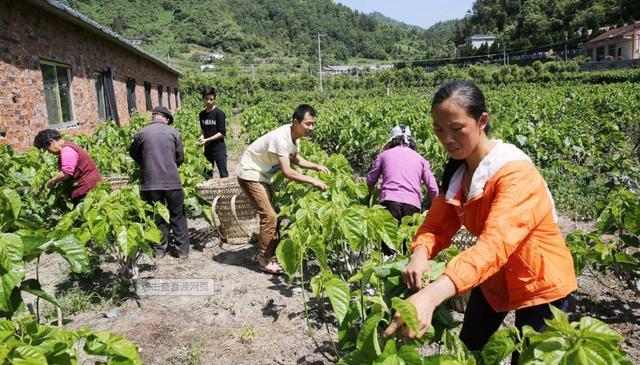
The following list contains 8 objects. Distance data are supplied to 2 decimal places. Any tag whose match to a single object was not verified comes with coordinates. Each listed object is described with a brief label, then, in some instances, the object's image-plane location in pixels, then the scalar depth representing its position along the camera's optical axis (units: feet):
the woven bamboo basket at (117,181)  19.30
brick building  23.15
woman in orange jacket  4.57
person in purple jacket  13.53
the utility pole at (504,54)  211.57
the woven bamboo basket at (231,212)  17.35
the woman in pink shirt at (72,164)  15.25
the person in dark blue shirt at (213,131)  22.19
